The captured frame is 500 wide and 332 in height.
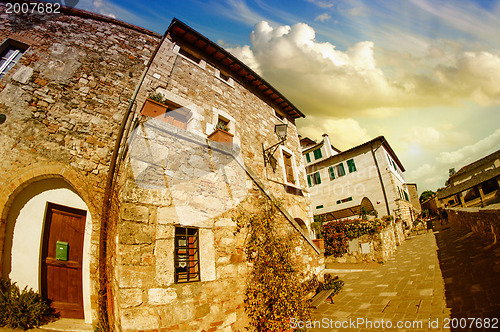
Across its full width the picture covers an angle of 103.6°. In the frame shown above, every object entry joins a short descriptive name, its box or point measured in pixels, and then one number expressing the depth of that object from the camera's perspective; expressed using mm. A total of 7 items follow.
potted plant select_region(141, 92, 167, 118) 3883
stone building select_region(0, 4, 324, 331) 3057
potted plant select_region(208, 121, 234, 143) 4754
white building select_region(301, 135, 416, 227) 16656
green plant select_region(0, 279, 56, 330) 3314
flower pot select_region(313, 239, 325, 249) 6218
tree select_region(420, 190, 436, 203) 45062
